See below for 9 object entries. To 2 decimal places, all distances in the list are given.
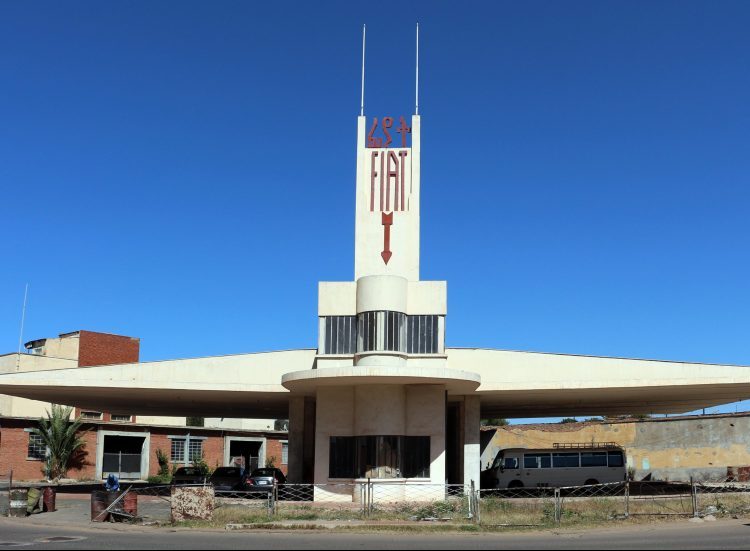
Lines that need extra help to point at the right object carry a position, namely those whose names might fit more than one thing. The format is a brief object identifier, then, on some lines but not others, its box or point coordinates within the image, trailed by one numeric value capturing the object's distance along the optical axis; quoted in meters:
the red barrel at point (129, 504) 25.50
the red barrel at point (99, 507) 25.38
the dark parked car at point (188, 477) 39.19
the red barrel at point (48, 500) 29.12
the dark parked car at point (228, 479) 37.94
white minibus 39.34
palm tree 54.81
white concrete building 31.64
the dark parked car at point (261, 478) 36.50
